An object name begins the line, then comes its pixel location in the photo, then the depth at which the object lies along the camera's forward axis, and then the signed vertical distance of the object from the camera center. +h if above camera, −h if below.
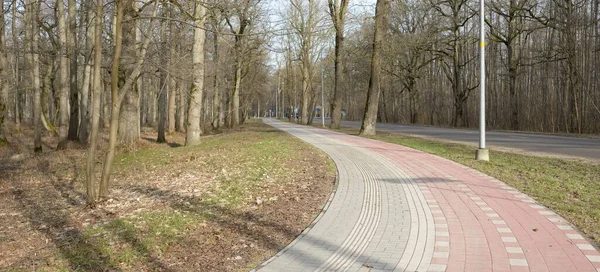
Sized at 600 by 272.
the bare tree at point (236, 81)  30.09 +3.31
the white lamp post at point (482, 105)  12.58 +0.53
